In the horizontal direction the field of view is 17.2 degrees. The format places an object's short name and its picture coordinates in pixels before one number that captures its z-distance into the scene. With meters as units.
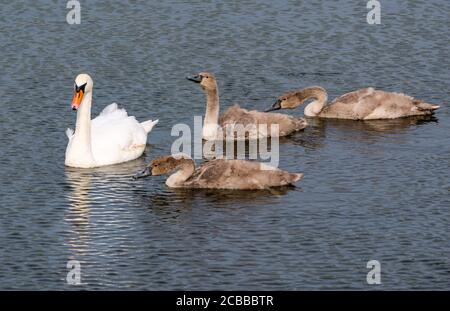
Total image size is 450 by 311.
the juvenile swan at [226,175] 21.44
